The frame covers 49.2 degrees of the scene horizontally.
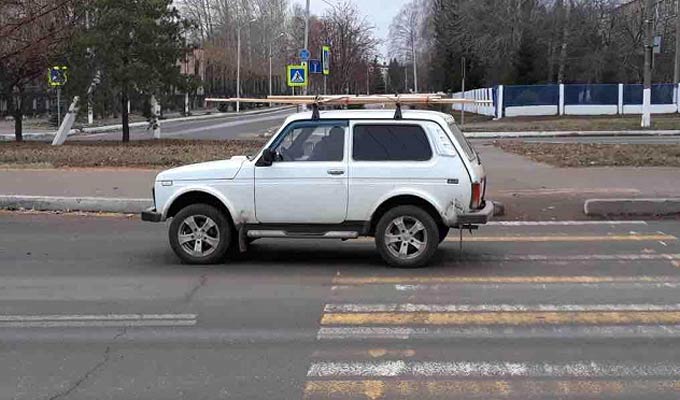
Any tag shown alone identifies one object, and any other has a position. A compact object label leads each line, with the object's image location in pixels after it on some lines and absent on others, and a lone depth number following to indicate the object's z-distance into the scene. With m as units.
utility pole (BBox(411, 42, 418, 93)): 89.76
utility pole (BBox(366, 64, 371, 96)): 58.12
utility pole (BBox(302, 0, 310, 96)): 36.25
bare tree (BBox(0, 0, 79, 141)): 25.52
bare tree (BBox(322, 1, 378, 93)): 45.12
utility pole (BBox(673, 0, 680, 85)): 47.77
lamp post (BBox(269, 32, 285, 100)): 99.96
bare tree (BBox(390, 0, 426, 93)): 102.12
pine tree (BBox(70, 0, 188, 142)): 24.38
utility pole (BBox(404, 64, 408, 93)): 113.25
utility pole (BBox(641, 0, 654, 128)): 33.53
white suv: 7.93
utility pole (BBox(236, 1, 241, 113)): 84.81
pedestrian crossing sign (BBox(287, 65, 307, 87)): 27.72
